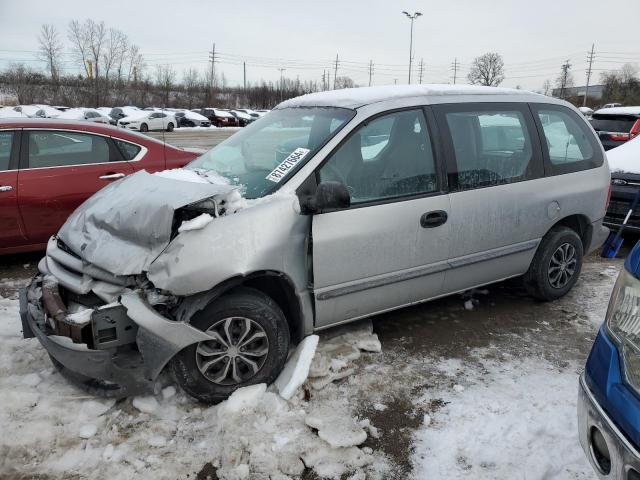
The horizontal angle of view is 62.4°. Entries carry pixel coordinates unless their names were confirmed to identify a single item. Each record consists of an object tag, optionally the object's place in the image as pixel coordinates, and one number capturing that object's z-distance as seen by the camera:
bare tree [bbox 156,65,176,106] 59.91
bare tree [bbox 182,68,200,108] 61.84
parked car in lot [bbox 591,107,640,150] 10.65
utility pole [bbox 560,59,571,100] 72.75
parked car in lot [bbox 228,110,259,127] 41.16
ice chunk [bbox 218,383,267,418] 2.93
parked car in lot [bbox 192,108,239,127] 39.49
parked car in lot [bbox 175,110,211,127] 37.09
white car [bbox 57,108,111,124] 32.72
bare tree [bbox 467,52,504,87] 76.19
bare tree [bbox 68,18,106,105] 67.06
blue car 1.71
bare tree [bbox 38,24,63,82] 66.19
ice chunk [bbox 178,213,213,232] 2.83
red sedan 5.00
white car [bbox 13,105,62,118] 32.38
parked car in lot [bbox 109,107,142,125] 33.78
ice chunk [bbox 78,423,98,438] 2.79
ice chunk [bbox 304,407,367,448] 2.75
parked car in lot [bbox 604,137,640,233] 6.24
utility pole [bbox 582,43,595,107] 66.03
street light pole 39.21
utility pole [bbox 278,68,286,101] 63.89
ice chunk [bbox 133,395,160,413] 3.01
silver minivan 2.83
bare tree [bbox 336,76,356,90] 83.30
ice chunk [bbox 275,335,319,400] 3.13
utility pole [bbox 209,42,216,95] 74.88
